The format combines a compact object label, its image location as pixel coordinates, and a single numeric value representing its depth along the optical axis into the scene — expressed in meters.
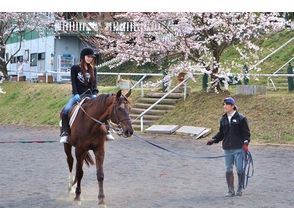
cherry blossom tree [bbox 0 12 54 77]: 36.78
